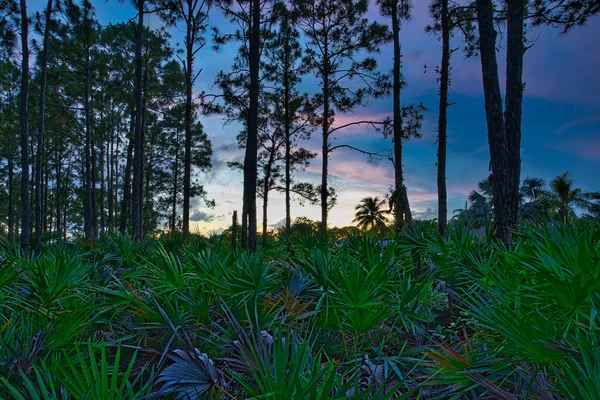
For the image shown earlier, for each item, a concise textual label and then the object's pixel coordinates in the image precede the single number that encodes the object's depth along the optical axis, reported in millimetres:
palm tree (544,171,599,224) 30808
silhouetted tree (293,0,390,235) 19344
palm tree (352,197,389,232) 40812
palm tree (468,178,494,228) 39125
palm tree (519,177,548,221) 38156
